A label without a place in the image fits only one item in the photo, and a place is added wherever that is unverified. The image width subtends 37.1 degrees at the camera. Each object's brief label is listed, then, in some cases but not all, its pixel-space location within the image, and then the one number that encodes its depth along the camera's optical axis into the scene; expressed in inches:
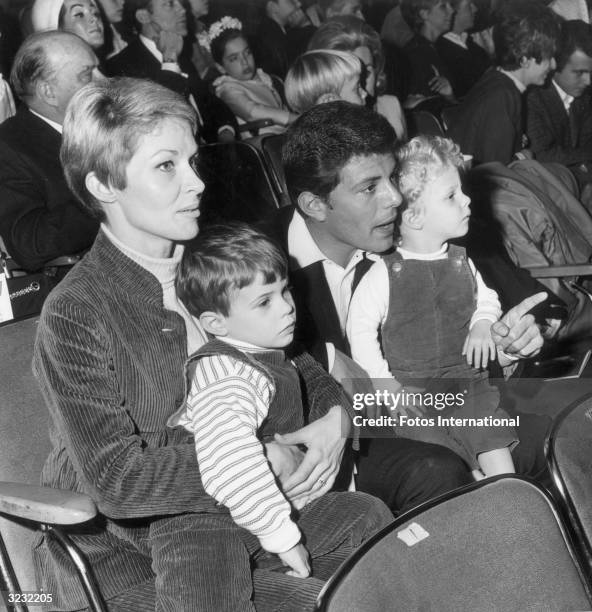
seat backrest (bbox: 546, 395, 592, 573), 47.3
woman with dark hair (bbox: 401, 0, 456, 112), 141.5
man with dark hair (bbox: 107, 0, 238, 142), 113.6
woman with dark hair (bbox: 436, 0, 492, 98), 147.1
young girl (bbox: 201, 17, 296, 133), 131.0
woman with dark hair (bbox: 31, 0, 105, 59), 93.3
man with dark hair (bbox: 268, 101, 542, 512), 63.0
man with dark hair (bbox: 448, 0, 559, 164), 114.4
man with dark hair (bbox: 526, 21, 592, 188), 129.2
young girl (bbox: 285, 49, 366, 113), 86.8
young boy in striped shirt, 46.5
